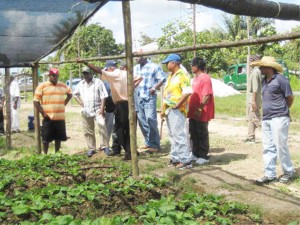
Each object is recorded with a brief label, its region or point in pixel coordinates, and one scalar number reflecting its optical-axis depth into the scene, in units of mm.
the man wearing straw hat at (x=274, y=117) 4045
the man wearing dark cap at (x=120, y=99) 5299
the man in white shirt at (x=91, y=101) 5938
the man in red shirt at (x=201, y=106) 5052
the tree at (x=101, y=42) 32435
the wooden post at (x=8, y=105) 7329
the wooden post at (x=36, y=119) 6367
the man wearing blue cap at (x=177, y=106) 4728
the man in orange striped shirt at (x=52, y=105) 5966
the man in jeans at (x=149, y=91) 5944
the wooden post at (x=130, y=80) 3758
